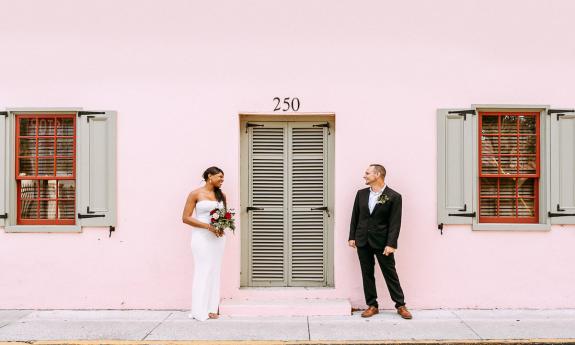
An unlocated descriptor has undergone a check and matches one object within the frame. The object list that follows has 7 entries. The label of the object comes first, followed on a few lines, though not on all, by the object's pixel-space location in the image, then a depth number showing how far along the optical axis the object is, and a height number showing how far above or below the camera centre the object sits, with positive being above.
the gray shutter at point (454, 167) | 7.41 +0.16
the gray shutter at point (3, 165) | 7.48 +0.15
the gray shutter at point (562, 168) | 7.41 +0.16
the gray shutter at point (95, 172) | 7.45 +0.07
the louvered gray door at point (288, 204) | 7.75 -0.34
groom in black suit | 6.98 -0.64
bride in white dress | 6.94 -0.79
